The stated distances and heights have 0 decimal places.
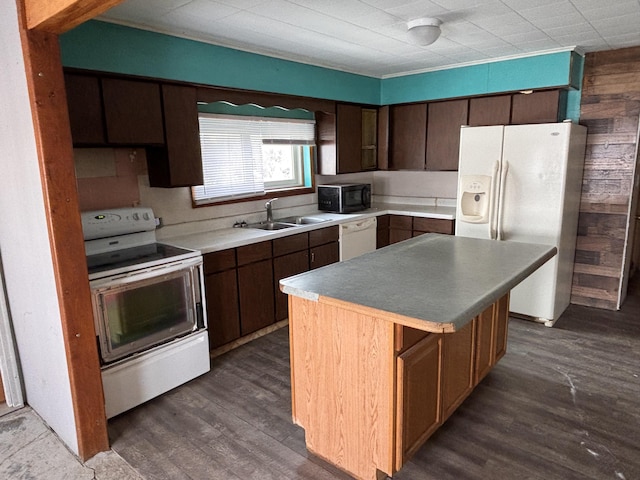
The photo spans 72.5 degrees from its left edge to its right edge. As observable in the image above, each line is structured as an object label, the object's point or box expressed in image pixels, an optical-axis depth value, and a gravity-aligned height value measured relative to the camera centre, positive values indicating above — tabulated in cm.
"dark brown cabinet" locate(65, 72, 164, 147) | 253 +31
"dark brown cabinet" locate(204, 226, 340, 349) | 313 -91
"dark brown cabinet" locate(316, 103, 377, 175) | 446 +20
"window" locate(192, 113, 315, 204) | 363 +4
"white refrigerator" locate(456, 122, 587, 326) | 350 -31
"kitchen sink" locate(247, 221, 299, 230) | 399 -60
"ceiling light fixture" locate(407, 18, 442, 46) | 285 +83
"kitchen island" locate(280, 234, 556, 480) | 176 -84
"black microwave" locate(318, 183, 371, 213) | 444 -40
